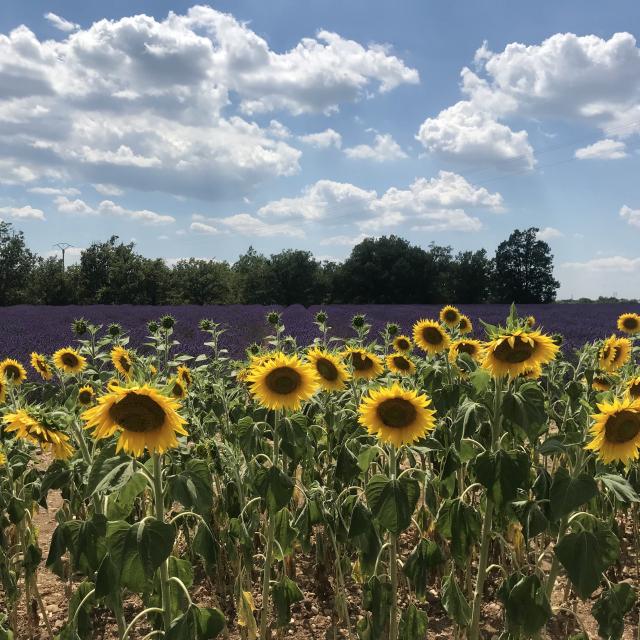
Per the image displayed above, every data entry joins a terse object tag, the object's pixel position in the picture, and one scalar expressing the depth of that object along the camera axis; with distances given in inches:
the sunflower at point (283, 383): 102.5
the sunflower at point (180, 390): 149.5
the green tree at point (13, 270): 1968.5
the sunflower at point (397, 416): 94.5
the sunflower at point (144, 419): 75.1
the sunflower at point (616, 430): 81.3
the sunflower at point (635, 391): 104.0
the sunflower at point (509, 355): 88.3
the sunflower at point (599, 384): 176.9
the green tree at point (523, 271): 2046.0
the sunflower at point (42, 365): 210.1
